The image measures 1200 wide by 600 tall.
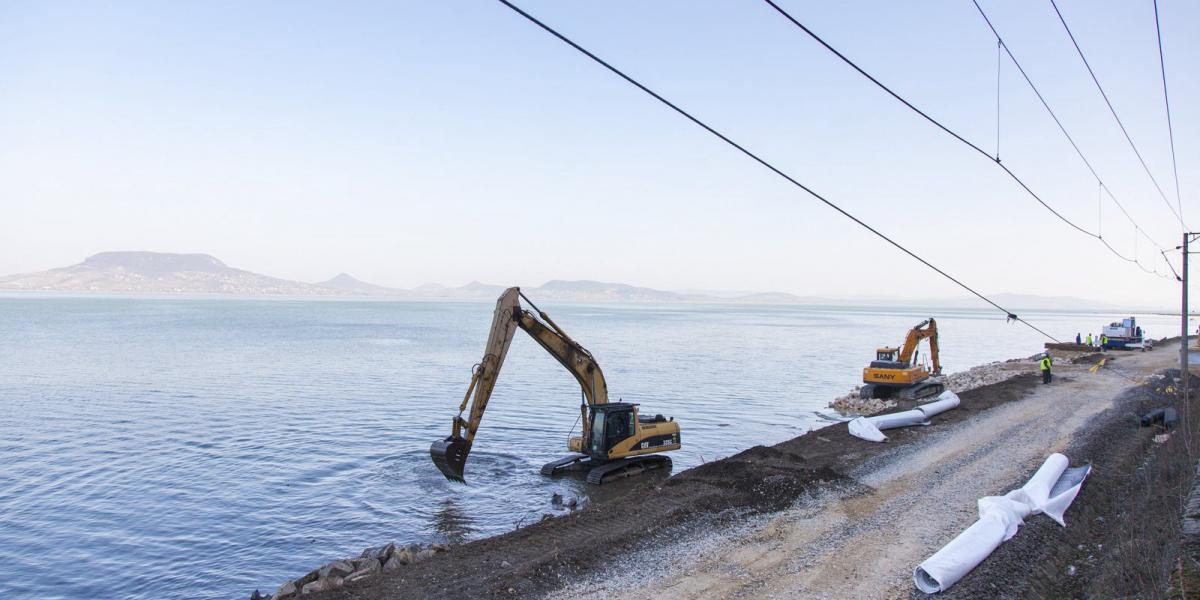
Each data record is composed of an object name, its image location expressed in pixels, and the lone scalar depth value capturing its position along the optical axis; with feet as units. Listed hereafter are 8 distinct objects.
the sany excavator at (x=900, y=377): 124.26
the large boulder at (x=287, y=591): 41.42
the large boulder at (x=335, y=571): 43.73
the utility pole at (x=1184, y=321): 78.48
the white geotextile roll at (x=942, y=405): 90.97
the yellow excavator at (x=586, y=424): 64.03
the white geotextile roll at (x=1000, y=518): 37.91
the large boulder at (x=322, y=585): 41.57
